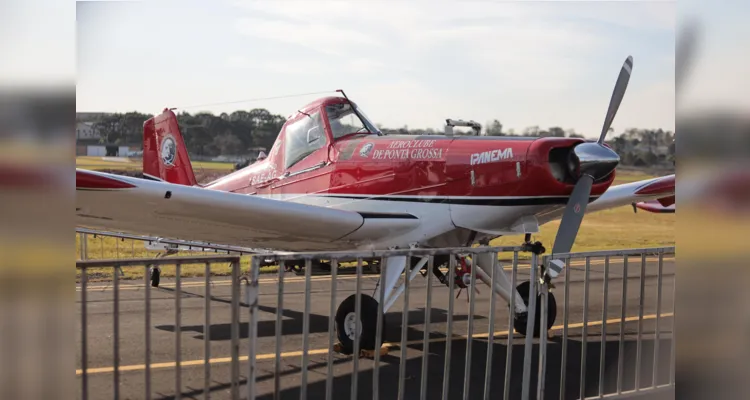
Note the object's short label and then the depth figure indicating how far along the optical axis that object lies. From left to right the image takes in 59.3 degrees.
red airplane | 6.70
